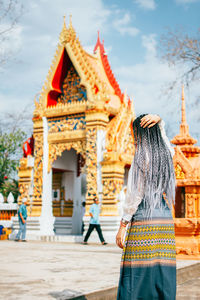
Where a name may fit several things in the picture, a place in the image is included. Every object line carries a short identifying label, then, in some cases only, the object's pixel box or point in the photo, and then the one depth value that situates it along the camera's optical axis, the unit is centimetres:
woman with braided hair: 335
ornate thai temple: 1362
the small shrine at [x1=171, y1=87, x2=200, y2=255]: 858
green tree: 2250
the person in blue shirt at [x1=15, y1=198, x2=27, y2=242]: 1384
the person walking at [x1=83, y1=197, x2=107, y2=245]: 1260
